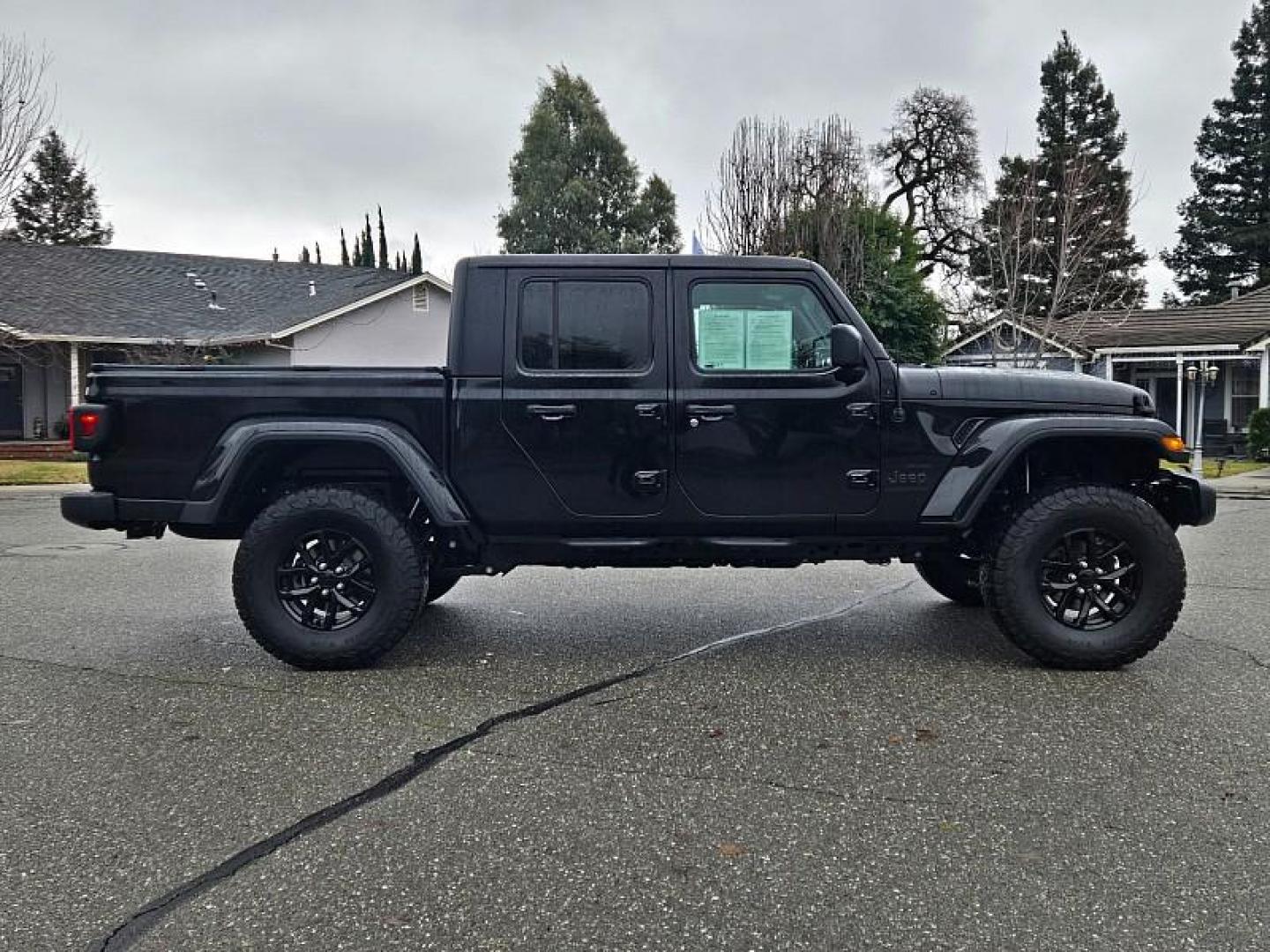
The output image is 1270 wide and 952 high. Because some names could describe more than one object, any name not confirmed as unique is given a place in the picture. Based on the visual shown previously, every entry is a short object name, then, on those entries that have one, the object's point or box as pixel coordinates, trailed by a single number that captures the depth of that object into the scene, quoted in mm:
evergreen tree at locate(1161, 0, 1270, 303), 42625
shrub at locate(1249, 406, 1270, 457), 20156
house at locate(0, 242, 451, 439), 22234
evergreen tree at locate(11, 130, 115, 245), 48406
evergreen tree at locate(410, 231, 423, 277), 54656
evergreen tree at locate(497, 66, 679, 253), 35500
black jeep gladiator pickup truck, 4312
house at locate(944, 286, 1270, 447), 22953
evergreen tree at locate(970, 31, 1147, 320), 22859
